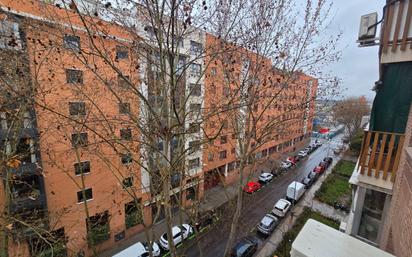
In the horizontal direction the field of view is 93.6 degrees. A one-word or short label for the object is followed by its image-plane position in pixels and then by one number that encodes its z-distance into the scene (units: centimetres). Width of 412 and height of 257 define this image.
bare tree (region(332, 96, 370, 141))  2929
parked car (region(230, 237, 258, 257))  977
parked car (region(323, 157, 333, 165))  2405
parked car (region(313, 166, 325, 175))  2053
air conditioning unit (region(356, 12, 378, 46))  481
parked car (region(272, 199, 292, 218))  1324
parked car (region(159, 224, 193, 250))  1066
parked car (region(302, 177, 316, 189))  1797
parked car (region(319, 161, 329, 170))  2235
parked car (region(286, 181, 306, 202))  1480
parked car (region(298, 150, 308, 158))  2681
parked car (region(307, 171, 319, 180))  1922
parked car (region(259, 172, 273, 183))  1856
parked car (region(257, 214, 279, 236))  1177
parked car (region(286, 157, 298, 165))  2310
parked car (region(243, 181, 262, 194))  1633
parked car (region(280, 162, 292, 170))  2157
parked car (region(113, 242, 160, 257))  919
